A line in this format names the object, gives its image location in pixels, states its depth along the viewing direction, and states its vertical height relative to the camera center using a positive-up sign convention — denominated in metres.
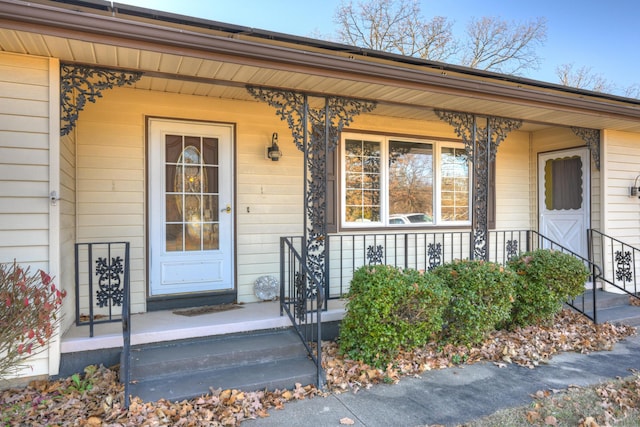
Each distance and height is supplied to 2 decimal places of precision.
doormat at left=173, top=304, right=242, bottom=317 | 4.27 -1.06
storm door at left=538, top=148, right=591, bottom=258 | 6.32 +0.25
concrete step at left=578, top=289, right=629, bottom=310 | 5.46 -1.21
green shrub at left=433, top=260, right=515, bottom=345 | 3.92 -0.89
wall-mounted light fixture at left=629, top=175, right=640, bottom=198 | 6.17 +0.31
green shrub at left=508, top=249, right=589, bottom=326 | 4.41 -0.82
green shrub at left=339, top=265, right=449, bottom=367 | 3.50 -0.90
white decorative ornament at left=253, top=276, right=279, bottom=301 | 4.93 -0.92
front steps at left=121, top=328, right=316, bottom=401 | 3.08 -1.28
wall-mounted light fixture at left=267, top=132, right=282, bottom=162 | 4.94 +0.77
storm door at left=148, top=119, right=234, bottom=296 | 4.54 +0.07
